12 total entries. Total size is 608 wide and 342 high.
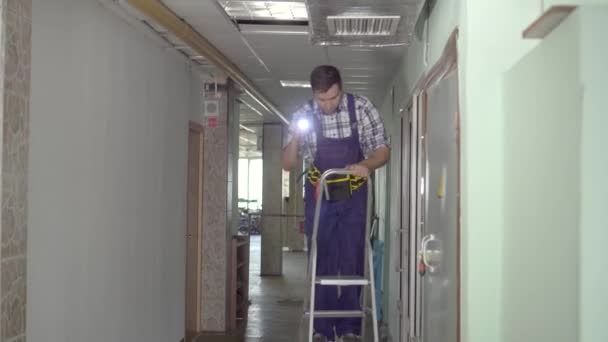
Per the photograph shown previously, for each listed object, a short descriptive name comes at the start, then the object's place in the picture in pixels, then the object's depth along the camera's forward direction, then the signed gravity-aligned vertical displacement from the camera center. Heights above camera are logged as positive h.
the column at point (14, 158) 2.47 +0.08
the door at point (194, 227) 6.62 -0.51
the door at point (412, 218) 3.91 -0.25
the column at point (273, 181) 11.13 -0.01
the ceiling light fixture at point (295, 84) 7.27 +1.17
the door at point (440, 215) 2.61 -0.16
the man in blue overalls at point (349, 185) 3.12 +0.00
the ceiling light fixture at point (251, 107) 8.84 +1.14
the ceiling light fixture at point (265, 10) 4.05 +1.17
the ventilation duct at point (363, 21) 3.29 +0.93
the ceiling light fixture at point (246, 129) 12.44 +1.08
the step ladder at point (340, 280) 2.80 -0.46
